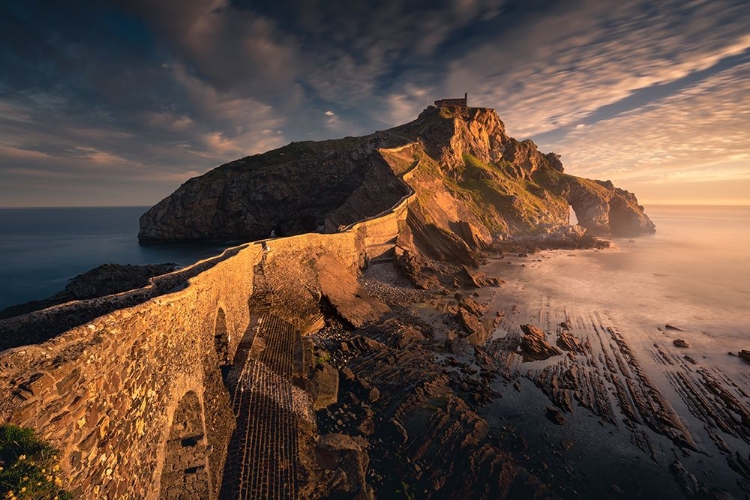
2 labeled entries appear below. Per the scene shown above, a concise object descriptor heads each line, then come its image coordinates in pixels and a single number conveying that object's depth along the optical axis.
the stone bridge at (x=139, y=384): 6.03
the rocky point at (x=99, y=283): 33.78
